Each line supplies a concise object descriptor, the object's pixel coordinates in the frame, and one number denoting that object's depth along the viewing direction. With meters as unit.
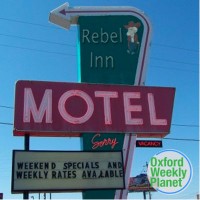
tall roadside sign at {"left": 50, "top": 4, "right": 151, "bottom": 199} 15.90
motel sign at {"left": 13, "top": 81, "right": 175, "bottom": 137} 14.11
